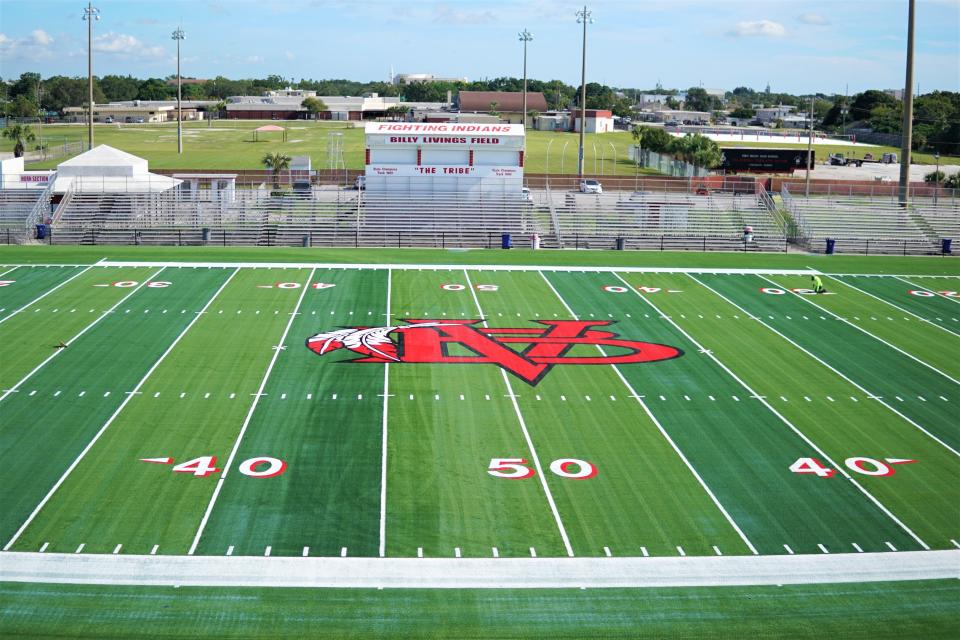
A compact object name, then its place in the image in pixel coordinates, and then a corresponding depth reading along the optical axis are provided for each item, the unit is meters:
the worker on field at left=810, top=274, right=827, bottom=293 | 34.31
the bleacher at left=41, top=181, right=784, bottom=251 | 44.66
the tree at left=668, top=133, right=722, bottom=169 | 77.50
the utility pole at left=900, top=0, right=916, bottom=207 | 50.47
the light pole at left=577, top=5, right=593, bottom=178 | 64.46
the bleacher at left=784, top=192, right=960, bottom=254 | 46.00
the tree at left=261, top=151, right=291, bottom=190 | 68.44
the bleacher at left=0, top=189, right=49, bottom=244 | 43.81
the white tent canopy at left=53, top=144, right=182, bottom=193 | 49.50
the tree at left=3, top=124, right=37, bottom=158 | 82.38
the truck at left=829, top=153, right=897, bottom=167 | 93.39
